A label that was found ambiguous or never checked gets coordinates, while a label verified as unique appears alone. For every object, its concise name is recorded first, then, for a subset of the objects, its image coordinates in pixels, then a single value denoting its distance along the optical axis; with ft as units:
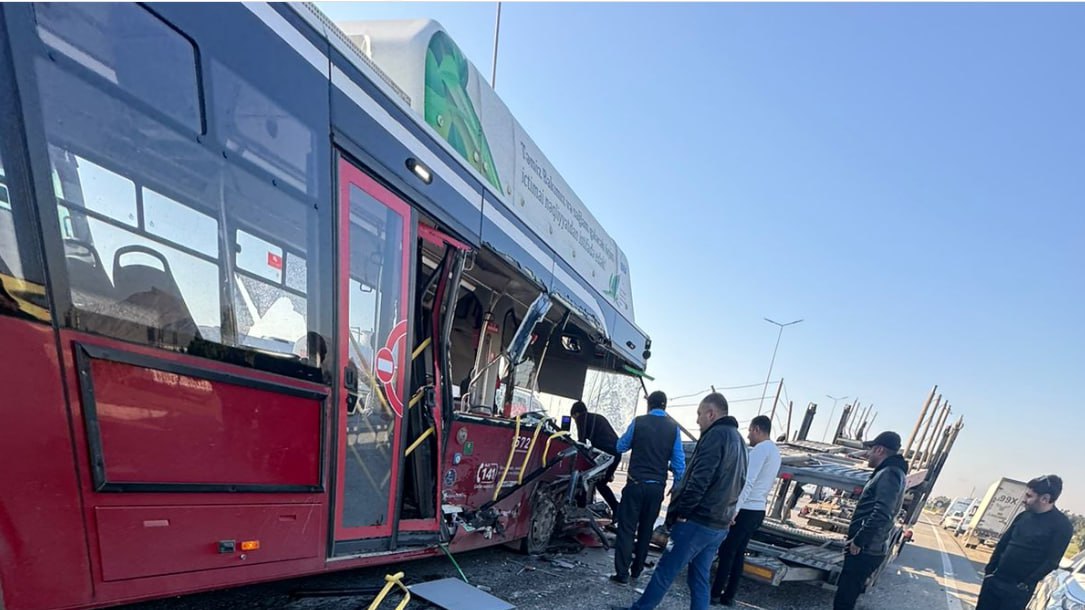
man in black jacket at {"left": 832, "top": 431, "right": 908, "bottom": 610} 14.66
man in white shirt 16.49
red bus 5.55
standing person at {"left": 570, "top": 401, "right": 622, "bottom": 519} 22.84
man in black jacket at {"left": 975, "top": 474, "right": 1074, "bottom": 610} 14.88
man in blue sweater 16.67
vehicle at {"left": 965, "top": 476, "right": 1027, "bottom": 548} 48.11
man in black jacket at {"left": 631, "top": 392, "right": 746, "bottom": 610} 12.61
